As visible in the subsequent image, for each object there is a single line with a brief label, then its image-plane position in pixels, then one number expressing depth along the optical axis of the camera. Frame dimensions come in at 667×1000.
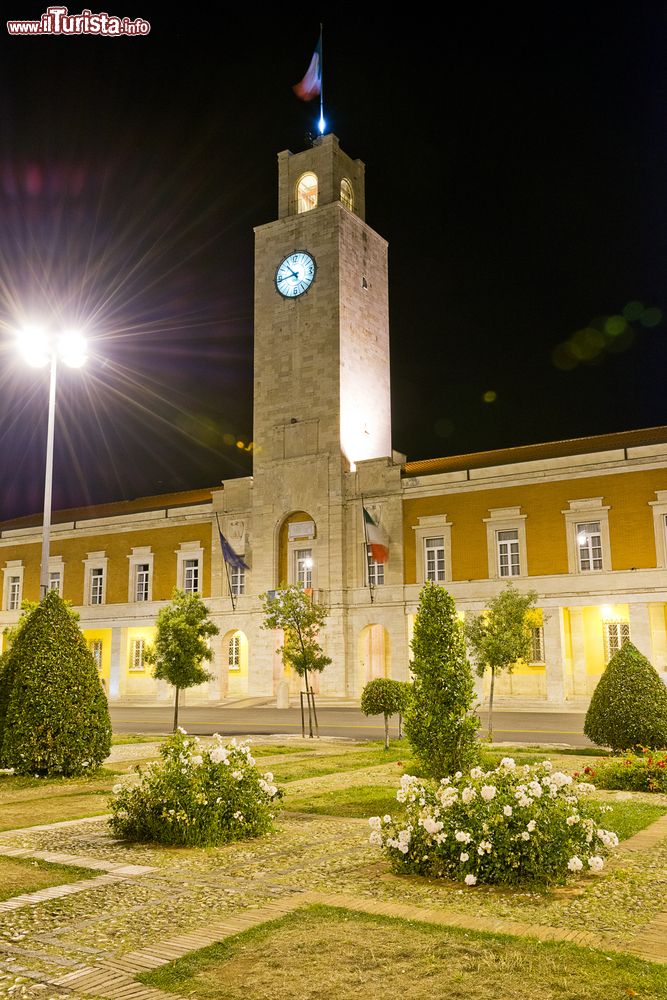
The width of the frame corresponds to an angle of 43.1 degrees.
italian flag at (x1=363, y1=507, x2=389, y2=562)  39.34
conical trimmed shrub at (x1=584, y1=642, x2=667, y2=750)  15.09
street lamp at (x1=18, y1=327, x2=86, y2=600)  19.03
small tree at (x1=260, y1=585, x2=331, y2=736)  25.58
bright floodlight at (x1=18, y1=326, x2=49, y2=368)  18.98
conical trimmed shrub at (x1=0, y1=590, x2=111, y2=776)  13.55
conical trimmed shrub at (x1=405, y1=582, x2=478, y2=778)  11.71
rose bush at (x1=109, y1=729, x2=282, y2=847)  8.78
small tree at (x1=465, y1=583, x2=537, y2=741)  23.44
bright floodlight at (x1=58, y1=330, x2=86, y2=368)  19.11
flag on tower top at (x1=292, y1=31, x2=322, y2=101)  46.06
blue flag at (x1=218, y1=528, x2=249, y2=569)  43.50
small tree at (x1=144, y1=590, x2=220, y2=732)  27.13
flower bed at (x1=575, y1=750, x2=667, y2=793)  12.27
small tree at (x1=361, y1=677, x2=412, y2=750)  18.70
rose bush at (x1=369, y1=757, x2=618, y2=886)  6.99
